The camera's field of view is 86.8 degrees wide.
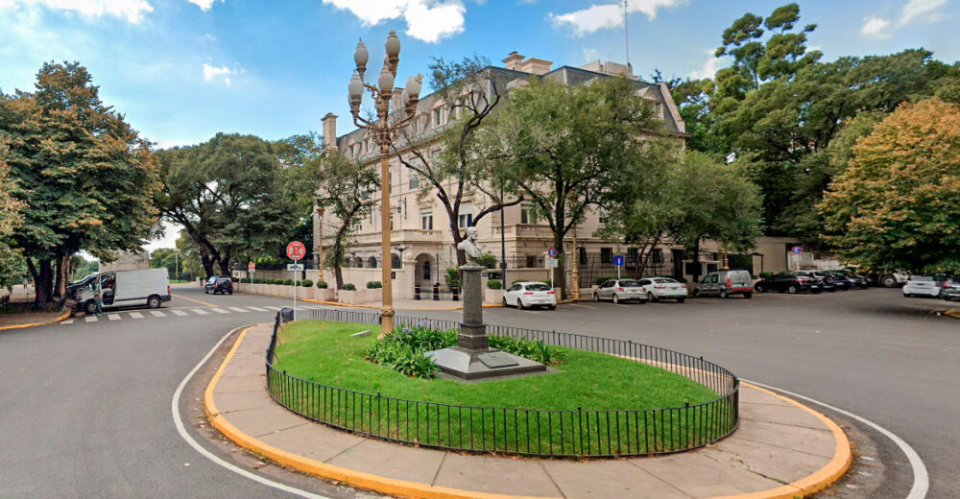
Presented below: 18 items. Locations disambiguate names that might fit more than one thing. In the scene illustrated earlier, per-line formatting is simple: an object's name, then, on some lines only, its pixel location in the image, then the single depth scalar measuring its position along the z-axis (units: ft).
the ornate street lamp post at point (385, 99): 39.01
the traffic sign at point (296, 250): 69.73
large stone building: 119.05
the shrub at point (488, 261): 110.83
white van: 83.92
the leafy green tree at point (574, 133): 80.89
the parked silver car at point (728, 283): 108.17
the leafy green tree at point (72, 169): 71.15
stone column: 31.94
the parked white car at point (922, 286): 100.27
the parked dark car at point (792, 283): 119.75
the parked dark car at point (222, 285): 139.23
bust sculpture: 35.70
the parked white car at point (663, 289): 98.02
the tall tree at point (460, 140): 83.35
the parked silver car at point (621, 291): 97.25
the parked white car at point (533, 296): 86.63
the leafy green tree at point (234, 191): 154.56
